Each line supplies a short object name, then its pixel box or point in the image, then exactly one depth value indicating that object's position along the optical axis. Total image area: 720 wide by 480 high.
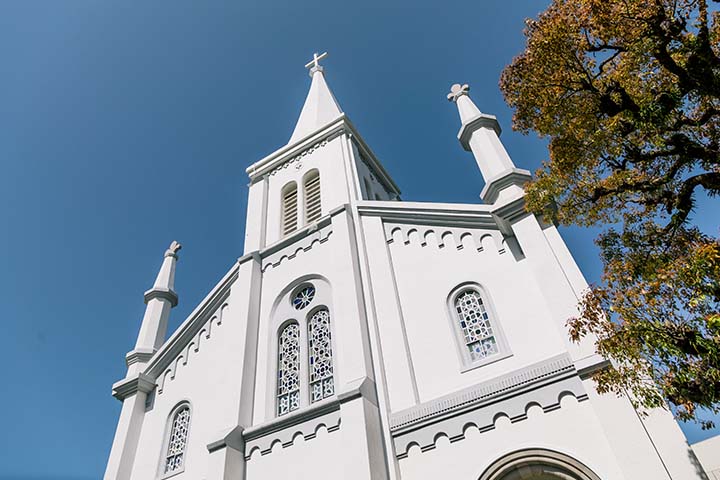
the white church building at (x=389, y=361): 6.83
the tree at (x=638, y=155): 4.57
